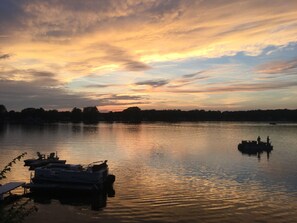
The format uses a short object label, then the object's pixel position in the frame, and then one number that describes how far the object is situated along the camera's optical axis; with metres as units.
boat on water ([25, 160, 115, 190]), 26.73
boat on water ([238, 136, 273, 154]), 58.76
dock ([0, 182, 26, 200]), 22.85
